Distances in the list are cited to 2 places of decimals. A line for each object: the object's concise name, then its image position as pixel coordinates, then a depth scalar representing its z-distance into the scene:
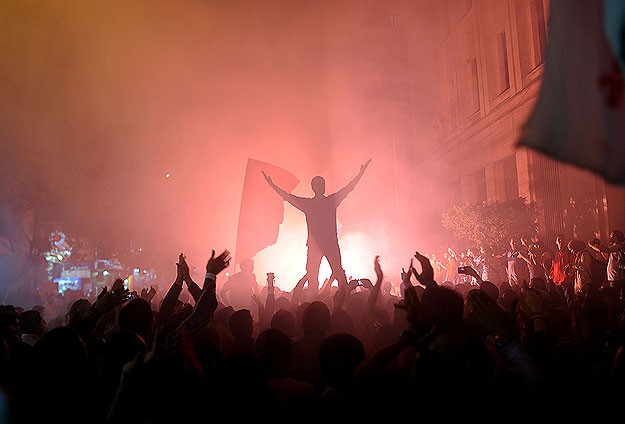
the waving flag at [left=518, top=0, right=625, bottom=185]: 2.24
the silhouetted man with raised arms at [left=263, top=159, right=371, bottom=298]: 8.14
